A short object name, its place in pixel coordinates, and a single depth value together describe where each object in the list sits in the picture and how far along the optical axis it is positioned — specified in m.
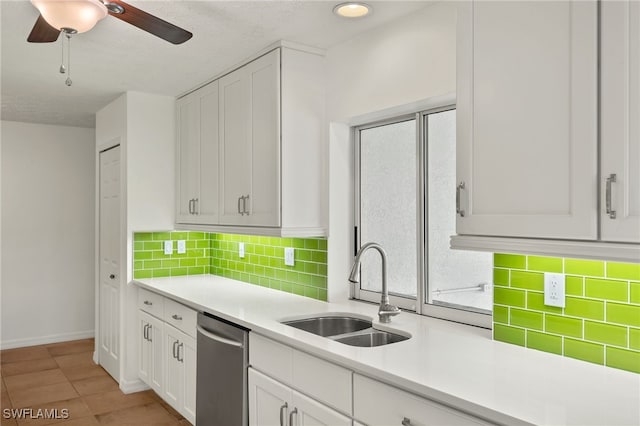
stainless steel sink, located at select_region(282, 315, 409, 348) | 2.58
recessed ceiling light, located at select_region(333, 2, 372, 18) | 2.30
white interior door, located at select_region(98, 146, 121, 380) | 4.14
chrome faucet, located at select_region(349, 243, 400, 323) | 2.36
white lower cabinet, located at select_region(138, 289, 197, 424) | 3.09
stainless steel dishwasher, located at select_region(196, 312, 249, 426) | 2.49
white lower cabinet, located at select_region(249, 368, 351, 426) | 1.95
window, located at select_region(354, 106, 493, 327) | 2.41
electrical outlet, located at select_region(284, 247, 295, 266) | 3.33
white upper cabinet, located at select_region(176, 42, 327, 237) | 2.85
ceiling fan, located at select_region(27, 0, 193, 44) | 1.77
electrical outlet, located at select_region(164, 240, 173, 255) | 4.13
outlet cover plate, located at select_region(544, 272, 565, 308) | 1.85
